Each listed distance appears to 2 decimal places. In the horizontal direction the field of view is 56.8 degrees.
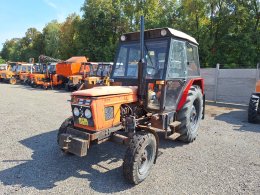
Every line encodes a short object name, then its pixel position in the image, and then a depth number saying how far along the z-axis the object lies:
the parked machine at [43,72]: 18.03
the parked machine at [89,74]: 15.43
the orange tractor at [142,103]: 3.55
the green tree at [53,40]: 37.81
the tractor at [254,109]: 7.31
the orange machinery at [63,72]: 16.94
